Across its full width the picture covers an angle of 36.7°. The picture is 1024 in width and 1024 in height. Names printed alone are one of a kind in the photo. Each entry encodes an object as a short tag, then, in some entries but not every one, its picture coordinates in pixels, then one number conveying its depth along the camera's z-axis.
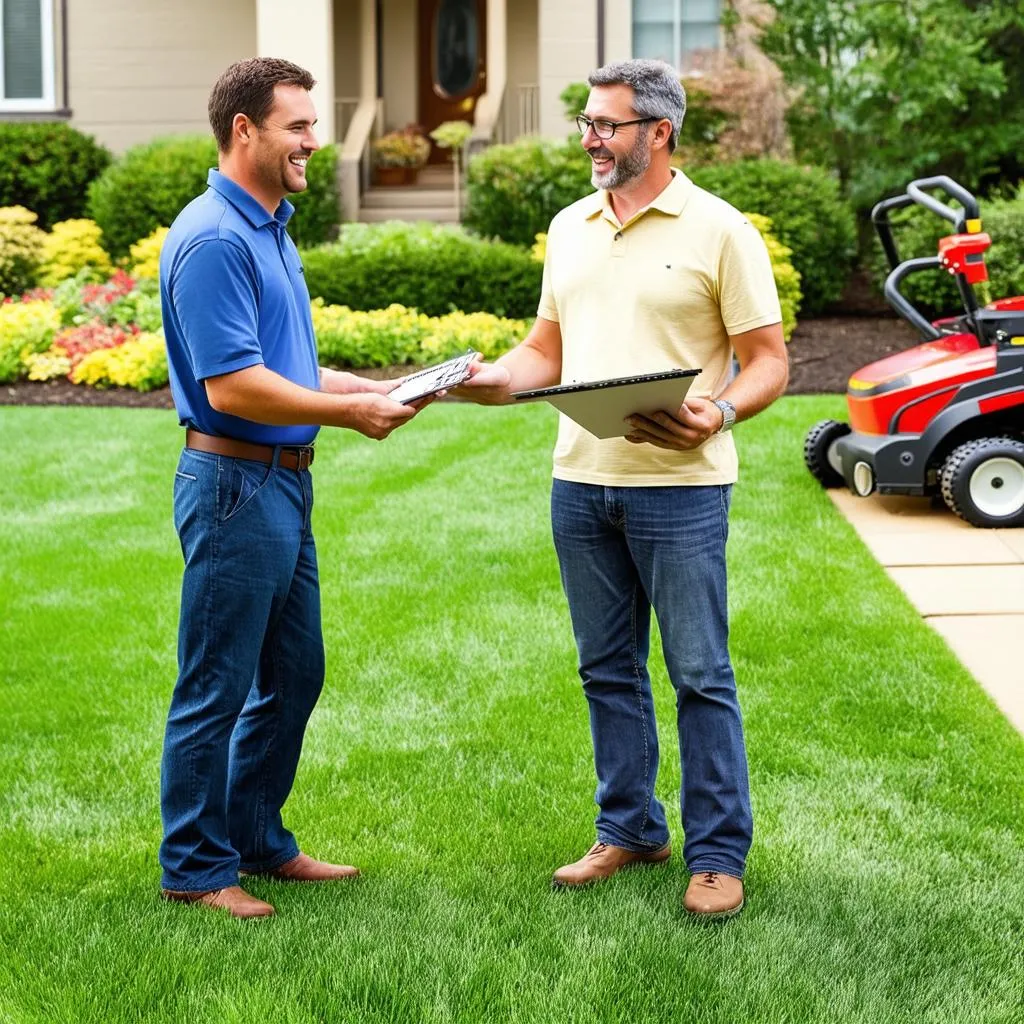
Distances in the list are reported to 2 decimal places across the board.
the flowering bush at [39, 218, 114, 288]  15.52
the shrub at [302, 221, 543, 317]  13.26
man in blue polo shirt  3.36
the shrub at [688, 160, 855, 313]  13.60
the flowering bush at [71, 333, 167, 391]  11.77
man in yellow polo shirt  3.50
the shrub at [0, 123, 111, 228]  16.83
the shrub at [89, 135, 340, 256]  15.58
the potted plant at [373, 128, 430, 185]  17.64
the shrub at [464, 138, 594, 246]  14.91
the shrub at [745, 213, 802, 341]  12.83
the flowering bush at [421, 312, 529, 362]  11.99
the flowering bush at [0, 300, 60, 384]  12.29
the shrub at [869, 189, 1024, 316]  12.58
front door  18.72
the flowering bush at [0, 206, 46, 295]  14.99
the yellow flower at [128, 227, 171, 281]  14.72
